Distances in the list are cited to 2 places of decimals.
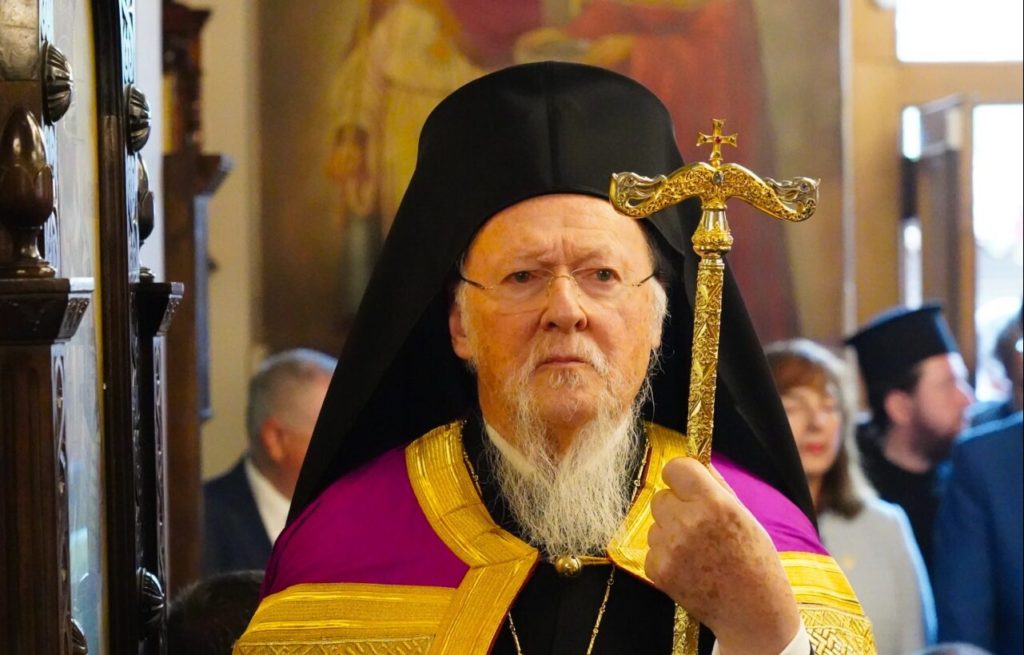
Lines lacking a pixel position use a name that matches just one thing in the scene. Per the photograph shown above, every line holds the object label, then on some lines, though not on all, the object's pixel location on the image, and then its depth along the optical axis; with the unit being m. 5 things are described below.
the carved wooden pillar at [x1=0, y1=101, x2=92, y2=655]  2.00
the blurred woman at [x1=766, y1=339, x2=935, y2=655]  5.23
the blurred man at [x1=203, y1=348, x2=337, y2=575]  6.63
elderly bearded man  2.92
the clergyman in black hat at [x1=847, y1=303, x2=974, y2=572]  6.68
